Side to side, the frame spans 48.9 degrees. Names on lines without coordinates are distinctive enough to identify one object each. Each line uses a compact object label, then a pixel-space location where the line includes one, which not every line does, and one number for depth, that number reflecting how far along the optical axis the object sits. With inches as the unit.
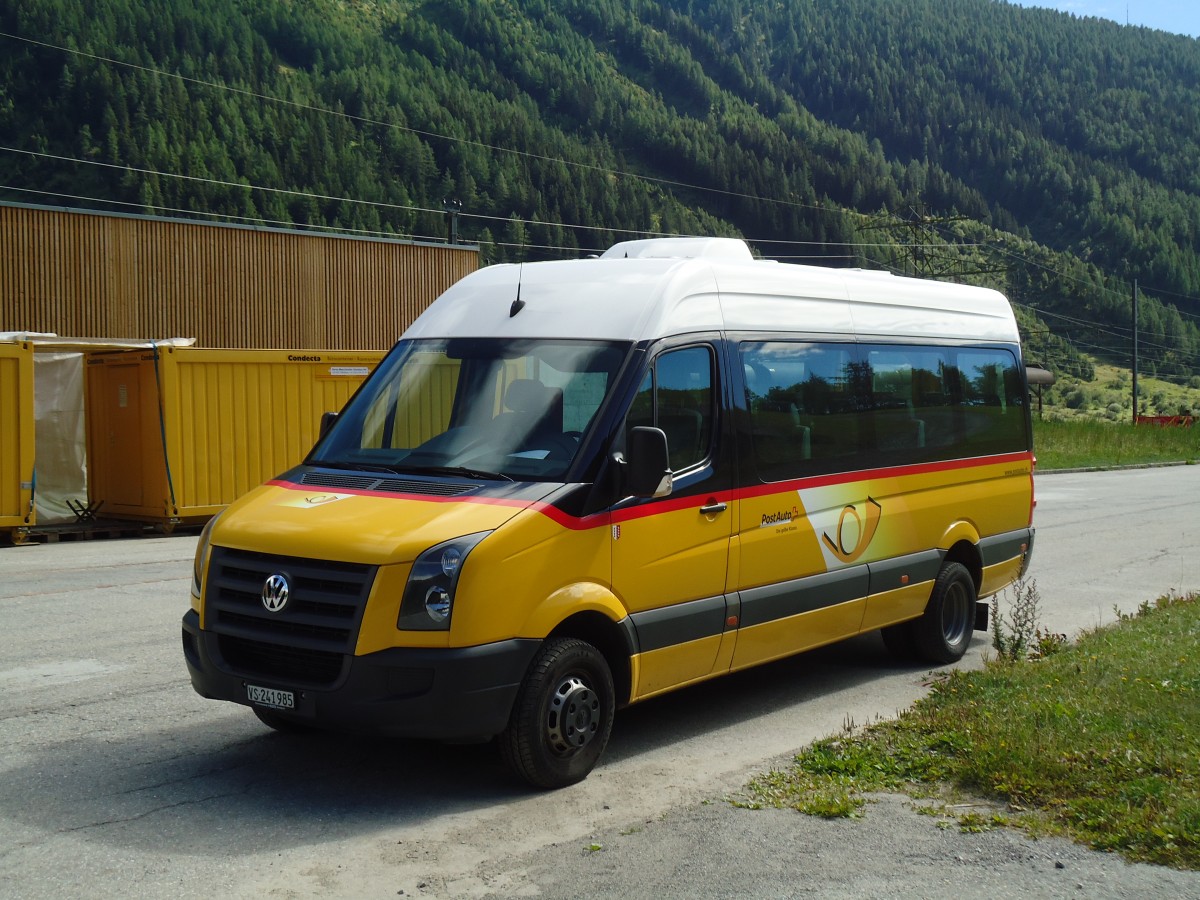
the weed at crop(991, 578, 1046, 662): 343.0
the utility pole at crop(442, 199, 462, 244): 1672.7
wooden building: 1137.4
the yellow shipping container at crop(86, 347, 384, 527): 748.0
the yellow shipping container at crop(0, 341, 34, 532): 687.7
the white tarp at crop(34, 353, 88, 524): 746.8
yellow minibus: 226.5
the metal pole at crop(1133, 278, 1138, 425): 2769.2
